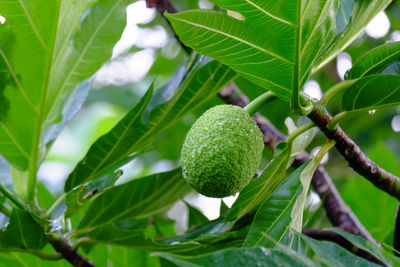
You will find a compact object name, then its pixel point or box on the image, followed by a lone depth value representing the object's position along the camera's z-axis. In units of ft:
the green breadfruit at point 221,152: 3.59
